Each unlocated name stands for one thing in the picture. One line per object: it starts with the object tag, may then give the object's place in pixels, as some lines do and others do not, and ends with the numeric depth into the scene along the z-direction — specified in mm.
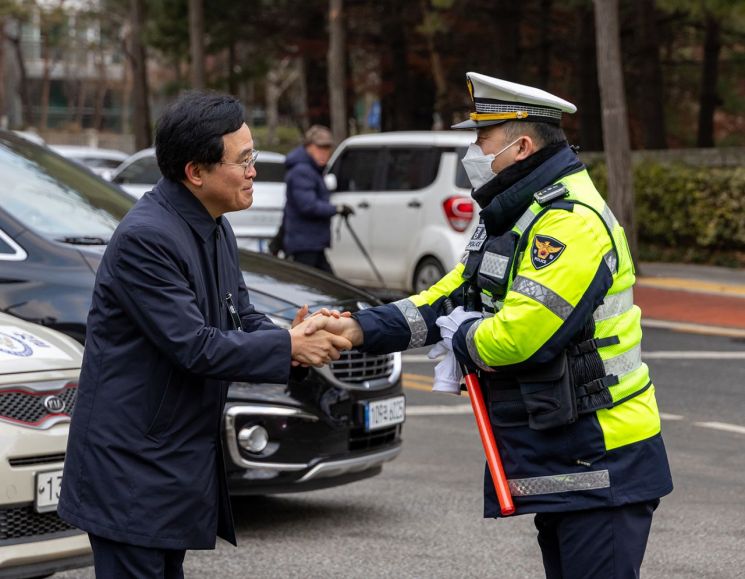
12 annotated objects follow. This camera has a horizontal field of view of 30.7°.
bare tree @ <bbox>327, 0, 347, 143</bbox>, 23984
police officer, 3340
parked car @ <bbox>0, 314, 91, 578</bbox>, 4488
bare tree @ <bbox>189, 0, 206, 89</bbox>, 29781
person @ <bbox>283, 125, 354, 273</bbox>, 11875
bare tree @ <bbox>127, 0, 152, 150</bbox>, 36625
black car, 5699
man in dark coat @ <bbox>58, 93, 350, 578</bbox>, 3254
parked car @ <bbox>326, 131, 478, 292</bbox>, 14539
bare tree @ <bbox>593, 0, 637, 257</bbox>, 17641
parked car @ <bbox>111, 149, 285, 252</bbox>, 14266
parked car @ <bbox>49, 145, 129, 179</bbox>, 25991
